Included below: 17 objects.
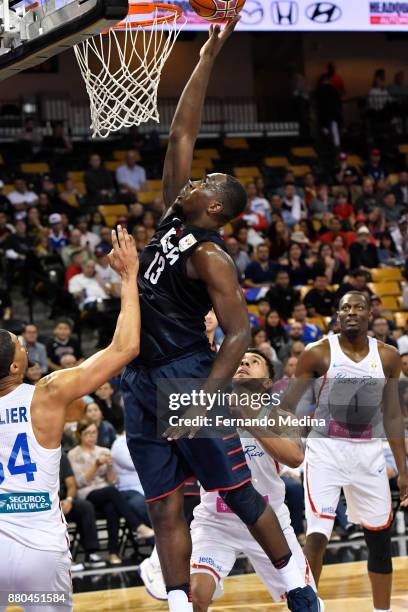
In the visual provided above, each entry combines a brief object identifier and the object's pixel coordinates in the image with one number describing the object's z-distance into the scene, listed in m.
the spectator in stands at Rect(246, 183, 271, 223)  16.64
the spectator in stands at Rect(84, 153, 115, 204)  16.73
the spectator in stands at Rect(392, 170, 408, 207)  18.31
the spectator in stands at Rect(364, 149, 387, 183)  19.11
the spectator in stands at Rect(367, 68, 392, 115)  21.89
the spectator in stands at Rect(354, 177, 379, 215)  17.69
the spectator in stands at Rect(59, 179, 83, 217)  15.72
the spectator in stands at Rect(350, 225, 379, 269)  15.48
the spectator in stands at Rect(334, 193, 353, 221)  17.41
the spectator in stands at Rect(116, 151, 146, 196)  17.11
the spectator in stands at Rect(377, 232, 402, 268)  15.86
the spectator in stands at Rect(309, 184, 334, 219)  17.44
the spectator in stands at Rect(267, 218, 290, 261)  15.20
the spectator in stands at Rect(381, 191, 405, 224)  17.61
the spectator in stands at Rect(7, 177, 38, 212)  15.60
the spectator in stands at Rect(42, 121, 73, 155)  18.33
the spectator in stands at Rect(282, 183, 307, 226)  16.94
